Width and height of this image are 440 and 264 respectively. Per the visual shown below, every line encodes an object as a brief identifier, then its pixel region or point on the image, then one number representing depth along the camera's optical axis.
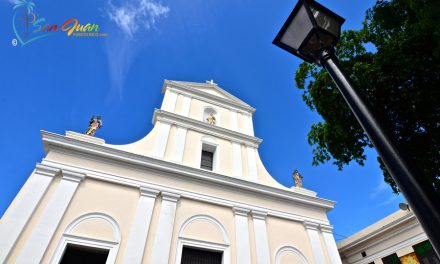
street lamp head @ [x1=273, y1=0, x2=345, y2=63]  2.72
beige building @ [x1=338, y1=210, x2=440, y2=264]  12.74
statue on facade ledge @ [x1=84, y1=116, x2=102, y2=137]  10.52
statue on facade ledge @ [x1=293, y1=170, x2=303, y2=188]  12.70
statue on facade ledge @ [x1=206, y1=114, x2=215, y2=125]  13.83
